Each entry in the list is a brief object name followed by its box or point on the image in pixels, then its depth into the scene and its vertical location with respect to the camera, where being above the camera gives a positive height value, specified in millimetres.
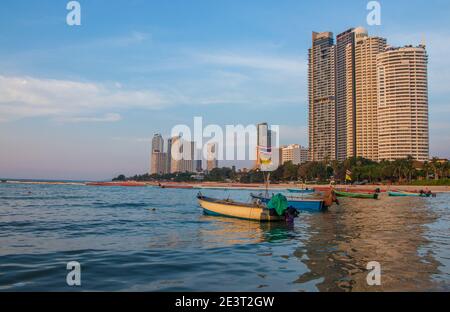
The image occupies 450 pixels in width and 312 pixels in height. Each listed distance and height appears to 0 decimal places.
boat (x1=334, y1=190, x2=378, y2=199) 61288 -4365
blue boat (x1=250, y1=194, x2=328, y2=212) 39344 -3768
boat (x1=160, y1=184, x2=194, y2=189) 163262 -8300
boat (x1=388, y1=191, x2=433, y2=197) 75031 -5090
